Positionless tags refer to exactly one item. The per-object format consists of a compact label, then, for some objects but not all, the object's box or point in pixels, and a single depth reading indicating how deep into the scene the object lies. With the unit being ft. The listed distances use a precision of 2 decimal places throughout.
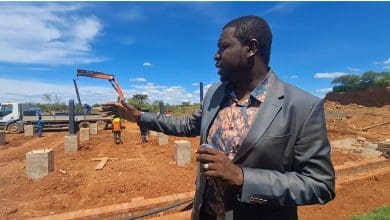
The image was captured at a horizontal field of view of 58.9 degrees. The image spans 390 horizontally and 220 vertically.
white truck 78.43
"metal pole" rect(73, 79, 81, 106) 91.34
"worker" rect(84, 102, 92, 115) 85.76
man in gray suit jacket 4.37
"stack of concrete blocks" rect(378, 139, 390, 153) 34.17
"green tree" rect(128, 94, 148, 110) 145.55
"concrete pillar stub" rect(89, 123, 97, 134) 70.40
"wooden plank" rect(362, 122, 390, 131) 65.03
